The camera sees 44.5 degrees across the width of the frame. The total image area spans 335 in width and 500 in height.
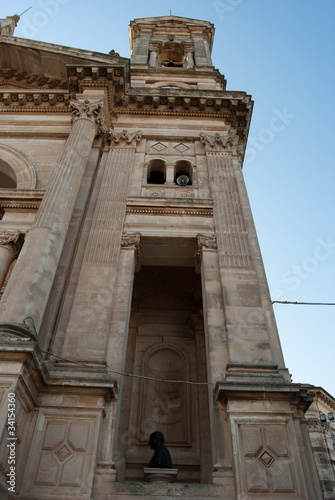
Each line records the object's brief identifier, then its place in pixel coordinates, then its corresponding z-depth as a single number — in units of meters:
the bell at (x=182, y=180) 15.80
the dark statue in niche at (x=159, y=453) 9.34
